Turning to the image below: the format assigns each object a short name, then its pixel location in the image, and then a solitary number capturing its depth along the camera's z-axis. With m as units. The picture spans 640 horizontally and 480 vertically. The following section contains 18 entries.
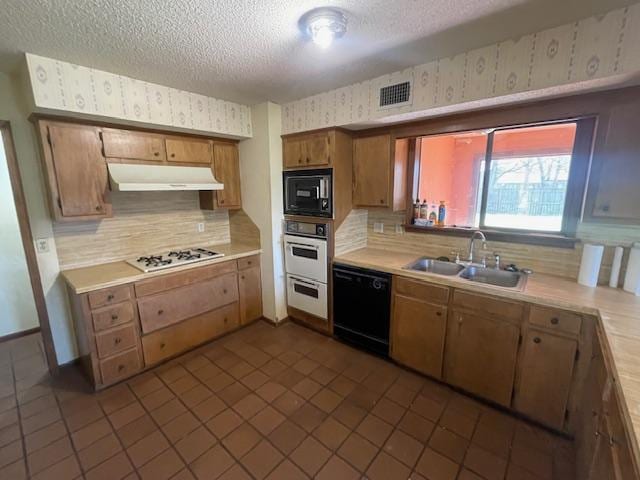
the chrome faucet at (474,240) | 2.43
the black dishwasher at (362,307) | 2.55
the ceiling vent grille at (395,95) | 2.14
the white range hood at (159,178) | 2.35
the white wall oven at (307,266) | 2.90
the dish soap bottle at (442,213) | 2.84
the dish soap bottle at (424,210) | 2.91
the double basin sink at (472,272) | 2.25
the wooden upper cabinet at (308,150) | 2.70
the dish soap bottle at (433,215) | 2.87
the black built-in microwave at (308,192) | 2.74
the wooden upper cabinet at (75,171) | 2.13
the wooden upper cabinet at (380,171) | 2.63
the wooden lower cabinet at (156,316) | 2.21
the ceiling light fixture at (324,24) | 1.43
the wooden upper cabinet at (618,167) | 1.68
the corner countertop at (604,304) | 1.01
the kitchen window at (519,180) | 2.10
